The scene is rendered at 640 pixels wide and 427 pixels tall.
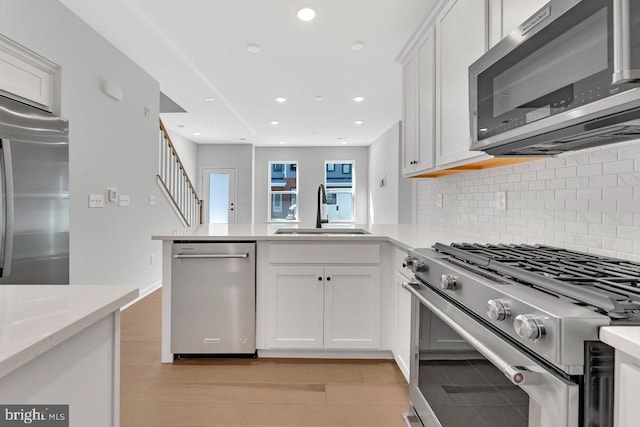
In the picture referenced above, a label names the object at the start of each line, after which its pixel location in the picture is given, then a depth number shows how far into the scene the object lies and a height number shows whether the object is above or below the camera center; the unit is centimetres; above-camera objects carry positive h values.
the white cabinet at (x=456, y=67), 175 +82
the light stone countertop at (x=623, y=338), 56 -21
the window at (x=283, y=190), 930 +58
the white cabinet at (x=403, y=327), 195 -68
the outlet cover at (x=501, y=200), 197 +8
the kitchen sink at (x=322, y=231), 285 -16
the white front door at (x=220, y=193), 876 +45
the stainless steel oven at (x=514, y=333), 65 -29
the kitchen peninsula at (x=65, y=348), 58 -28
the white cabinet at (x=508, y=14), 135 +84
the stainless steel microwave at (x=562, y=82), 79 +38
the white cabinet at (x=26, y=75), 221 +93
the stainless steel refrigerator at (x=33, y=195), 189 +8
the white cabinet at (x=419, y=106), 234 +79
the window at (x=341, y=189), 934 +62
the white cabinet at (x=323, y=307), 237 -66
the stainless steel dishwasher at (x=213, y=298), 235 -60
